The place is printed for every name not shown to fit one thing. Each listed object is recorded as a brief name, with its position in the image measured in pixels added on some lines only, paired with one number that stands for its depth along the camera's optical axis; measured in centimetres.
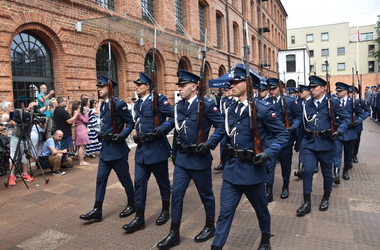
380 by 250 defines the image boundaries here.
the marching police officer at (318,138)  483
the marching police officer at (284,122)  546
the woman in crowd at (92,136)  951
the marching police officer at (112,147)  461
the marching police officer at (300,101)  567
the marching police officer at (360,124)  773
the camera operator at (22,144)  673
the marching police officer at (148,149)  429
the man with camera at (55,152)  753
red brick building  887
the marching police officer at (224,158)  779
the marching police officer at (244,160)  321
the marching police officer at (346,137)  643
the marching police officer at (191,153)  380
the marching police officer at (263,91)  667
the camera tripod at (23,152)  661
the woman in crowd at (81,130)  876
